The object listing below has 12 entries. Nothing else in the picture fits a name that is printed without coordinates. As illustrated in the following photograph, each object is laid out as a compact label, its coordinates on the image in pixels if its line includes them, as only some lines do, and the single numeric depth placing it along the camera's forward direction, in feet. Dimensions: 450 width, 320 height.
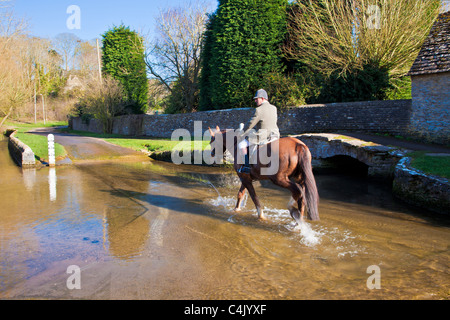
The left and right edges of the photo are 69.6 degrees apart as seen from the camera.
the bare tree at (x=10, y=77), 83.97
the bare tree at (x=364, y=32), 57.00
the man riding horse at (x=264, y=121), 22.95
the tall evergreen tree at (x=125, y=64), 108.27
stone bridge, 38.29
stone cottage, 45.24
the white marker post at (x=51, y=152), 48.06
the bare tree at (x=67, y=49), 188.14
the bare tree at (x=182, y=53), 92.02
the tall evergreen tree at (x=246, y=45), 72.69
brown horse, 20.43
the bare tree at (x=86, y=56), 144.54
